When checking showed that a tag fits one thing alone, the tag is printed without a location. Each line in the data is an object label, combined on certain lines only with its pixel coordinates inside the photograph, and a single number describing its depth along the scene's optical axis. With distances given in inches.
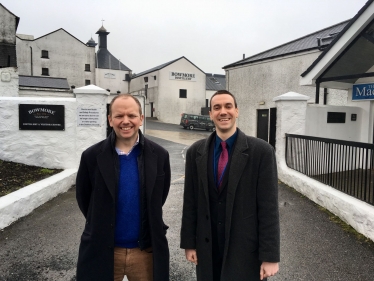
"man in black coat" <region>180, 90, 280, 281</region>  82.3
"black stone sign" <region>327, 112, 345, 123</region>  332.0
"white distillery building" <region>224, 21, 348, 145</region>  598.5
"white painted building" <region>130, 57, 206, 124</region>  1571.1
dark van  1259.8
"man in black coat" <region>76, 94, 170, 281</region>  83.7
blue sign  333.2
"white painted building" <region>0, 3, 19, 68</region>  935.0
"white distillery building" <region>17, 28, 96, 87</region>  1488.7
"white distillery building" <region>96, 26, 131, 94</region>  1787.6
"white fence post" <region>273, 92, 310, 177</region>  307.4
